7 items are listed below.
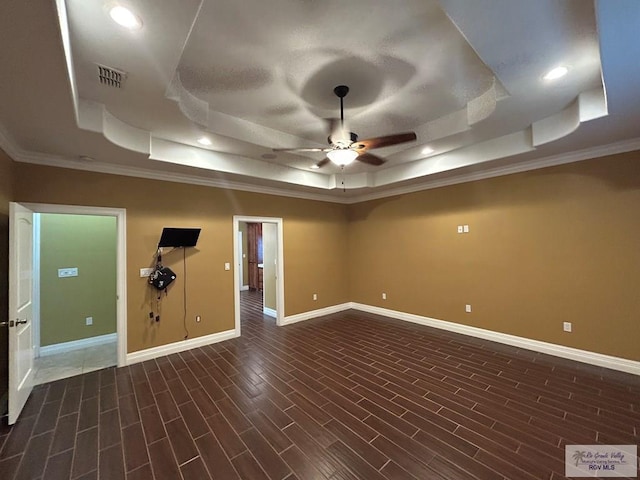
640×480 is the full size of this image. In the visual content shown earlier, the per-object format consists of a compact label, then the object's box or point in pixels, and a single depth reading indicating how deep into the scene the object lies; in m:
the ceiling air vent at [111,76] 2.13
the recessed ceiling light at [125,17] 1.54
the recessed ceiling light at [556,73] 2.27
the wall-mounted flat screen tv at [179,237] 4.04
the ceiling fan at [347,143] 2.79
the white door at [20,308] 2.53
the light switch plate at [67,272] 4.36
